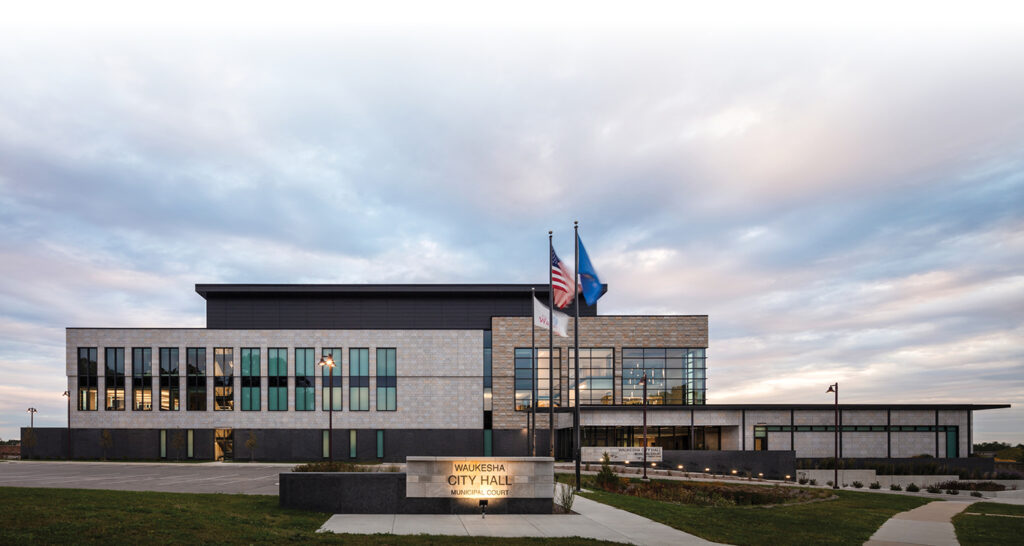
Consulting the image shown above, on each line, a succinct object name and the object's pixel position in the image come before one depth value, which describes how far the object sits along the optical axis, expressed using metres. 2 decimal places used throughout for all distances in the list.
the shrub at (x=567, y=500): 21.47
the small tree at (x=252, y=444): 59.09
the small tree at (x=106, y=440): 59.53
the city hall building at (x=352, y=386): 61.03
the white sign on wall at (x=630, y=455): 48.44
